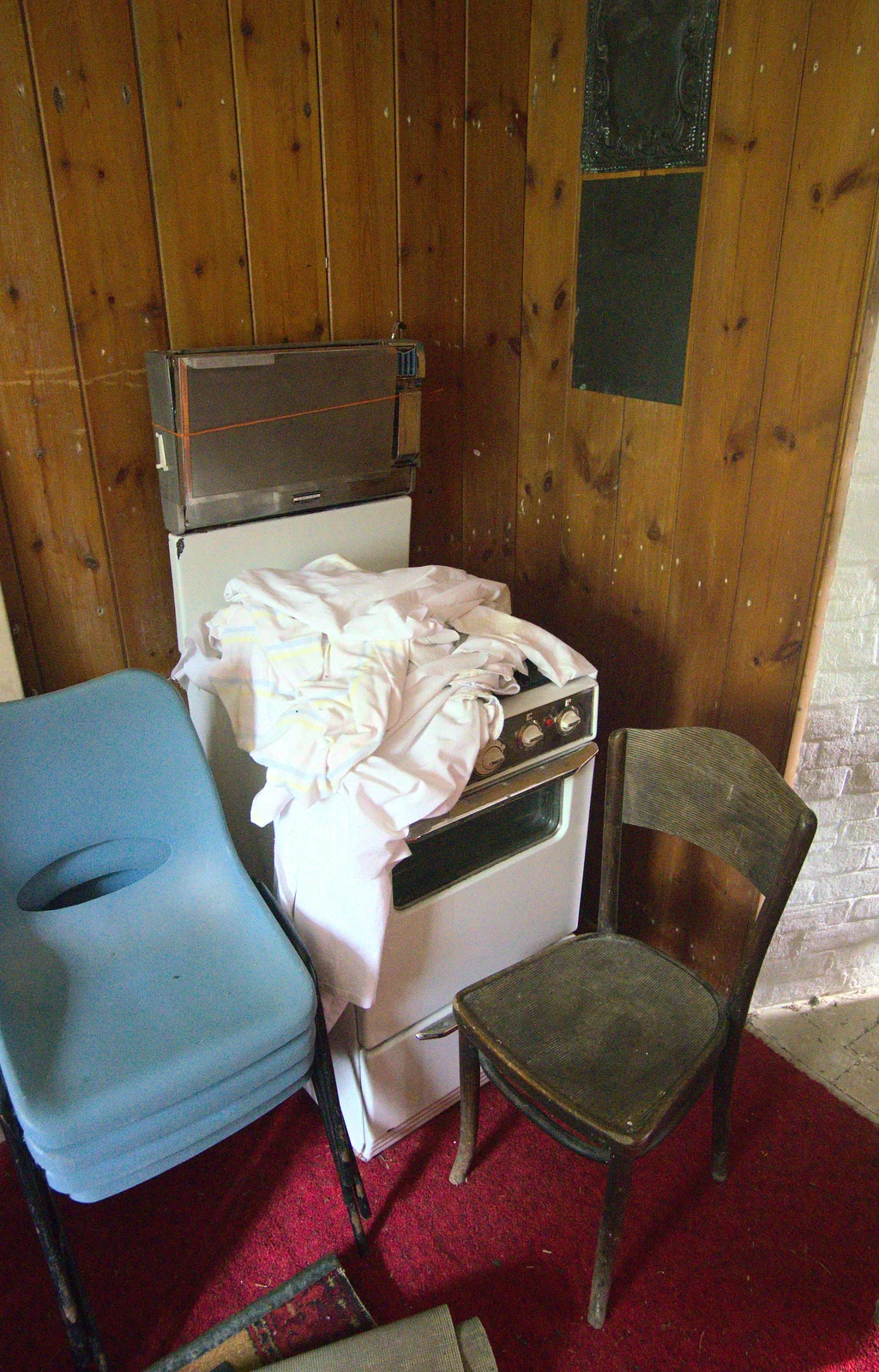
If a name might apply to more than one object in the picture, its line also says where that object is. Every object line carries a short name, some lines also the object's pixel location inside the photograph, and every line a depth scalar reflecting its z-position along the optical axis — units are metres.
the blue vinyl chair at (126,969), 1.20
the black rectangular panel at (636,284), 1.61
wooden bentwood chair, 1.30
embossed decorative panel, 1.50
